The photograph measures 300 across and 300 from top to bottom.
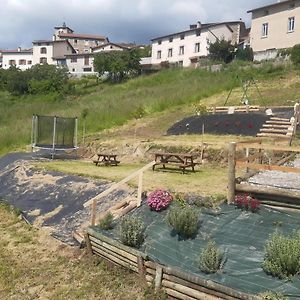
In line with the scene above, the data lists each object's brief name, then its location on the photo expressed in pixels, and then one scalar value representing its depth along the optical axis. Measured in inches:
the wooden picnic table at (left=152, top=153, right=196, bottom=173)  409.7
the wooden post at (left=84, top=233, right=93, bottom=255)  261.5
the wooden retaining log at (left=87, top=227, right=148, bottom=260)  223.6
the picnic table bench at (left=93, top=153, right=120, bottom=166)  484.9
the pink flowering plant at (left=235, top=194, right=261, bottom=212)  253.0
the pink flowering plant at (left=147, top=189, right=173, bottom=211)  273.0
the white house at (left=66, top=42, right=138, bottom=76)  2150.9
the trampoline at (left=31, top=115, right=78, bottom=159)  579.7
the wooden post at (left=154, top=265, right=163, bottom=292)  209.0
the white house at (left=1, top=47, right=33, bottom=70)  2627.1
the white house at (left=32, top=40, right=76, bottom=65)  2442.7
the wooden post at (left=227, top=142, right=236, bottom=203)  268.3
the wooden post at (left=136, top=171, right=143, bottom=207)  287.4
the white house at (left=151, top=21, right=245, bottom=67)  1632.6
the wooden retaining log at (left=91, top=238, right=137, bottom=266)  227.2
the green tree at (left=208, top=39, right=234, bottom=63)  1404.8
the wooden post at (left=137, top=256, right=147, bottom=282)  220.5
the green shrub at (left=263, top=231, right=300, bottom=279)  188.1
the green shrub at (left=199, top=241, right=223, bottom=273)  201.8
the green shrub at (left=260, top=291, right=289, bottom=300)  166.1
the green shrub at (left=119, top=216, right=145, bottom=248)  237.1
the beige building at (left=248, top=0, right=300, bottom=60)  1218.4
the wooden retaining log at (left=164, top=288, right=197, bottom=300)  196.5
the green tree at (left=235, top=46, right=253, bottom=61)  1327.7
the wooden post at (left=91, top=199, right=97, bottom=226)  267.9
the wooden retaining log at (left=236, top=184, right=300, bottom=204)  248.7
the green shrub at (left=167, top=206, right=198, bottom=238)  239.3
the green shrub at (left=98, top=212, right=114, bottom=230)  263.7
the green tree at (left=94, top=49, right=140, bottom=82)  1597.0
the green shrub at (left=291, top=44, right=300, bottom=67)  1053.8
